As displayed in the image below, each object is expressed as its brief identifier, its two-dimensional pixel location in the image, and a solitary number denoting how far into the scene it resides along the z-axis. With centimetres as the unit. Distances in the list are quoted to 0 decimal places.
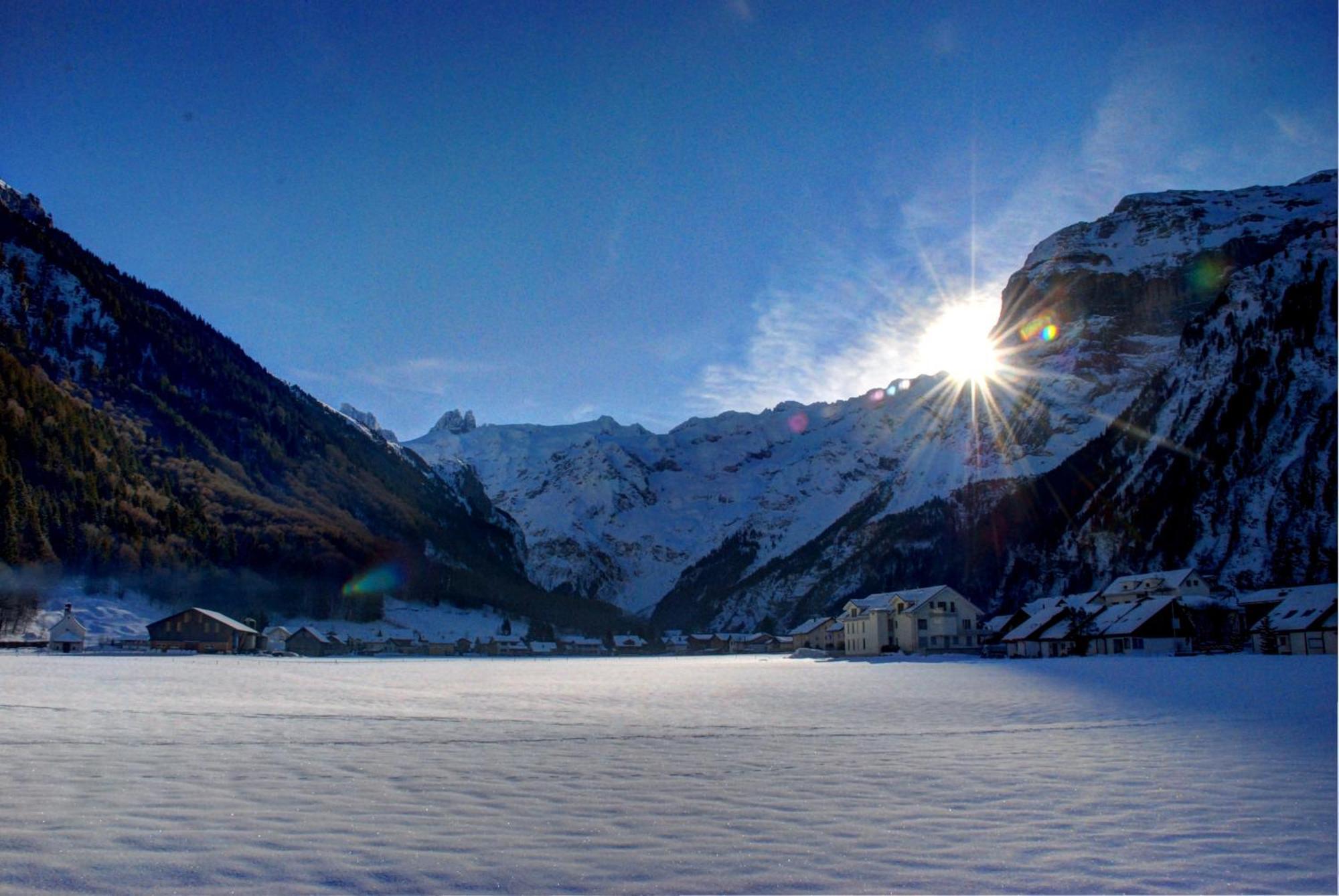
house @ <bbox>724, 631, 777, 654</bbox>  16275
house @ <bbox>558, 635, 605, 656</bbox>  16062
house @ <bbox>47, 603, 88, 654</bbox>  8194
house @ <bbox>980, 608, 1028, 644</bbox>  9581
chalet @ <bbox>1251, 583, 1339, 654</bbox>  6125
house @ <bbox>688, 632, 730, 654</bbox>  17275
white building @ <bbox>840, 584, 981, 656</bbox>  9575
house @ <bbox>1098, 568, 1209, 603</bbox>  8025
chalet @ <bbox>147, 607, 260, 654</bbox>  10106
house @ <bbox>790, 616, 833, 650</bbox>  13788
